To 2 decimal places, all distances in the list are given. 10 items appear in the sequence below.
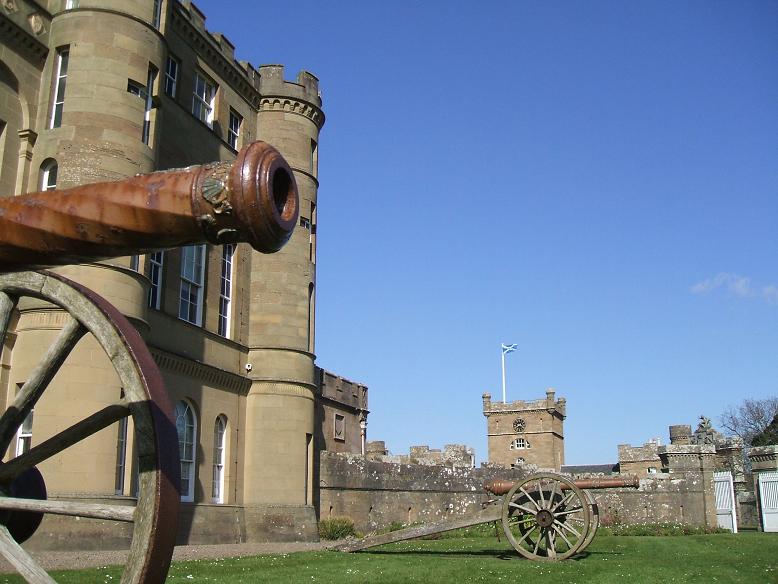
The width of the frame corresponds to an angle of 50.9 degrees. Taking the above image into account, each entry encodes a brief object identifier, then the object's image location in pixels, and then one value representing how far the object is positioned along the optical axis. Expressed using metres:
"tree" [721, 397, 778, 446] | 62.88
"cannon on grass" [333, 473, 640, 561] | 15.54
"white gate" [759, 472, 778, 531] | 26.61
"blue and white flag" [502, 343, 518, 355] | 72.75
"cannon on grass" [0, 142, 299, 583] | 3.12
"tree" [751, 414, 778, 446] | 52.25
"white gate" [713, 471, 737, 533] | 28.11
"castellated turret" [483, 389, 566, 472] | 70.88
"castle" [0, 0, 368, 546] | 16.08
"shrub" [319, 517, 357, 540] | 23.70
